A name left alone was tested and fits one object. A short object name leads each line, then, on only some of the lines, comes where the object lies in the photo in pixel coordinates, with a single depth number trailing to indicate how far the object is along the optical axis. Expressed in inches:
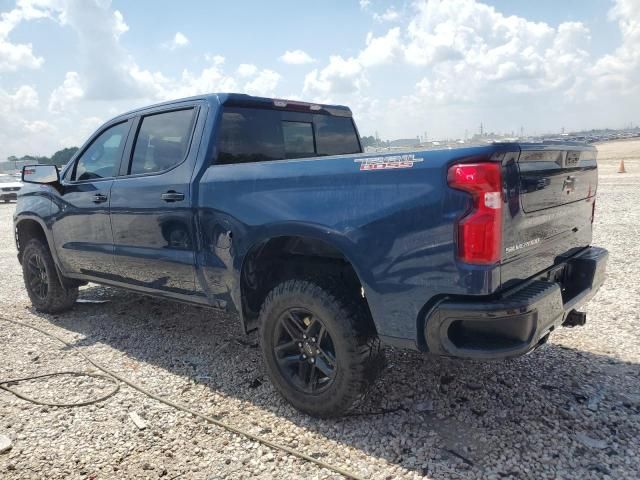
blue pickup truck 93.9
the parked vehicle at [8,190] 906.9
